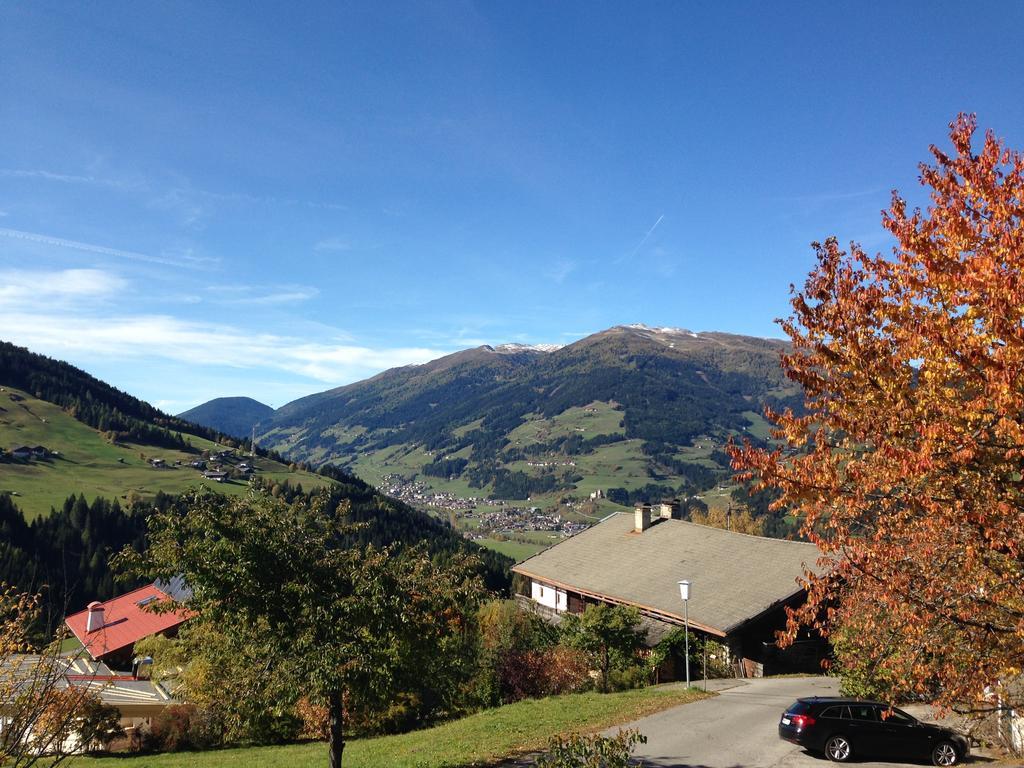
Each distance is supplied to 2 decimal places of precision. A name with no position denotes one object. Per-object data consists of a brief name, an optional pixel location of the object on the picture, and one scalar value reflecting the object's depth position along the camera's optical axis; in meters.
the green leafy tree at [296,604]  13.55
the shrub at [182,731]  26.83
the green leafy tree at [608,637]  29.36
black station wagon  16.67
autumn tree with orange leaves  8.50
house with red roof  54.34
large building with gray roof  29.94
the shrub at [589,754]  8.16
